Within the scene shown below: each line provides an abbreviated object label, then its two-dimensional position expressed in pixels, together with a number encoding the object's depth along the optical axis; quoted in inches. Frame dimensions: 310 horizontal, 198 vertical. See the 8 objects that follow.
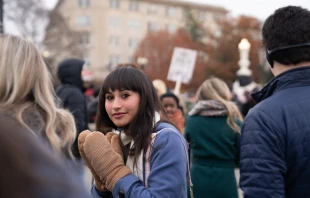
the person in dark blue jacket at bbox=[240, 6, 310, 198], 85.7
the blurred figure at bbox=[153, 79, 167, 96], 308.4
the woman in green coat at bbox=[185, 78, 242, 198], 201.2
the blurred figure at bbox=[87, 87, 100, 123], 290.7
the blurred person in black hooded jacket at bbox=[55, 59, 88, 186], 204.5
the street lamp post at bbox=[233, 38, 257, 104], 585.8
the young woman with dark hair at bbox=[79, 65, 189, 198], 94.2
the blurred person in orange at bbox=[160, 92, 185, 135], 246.5
